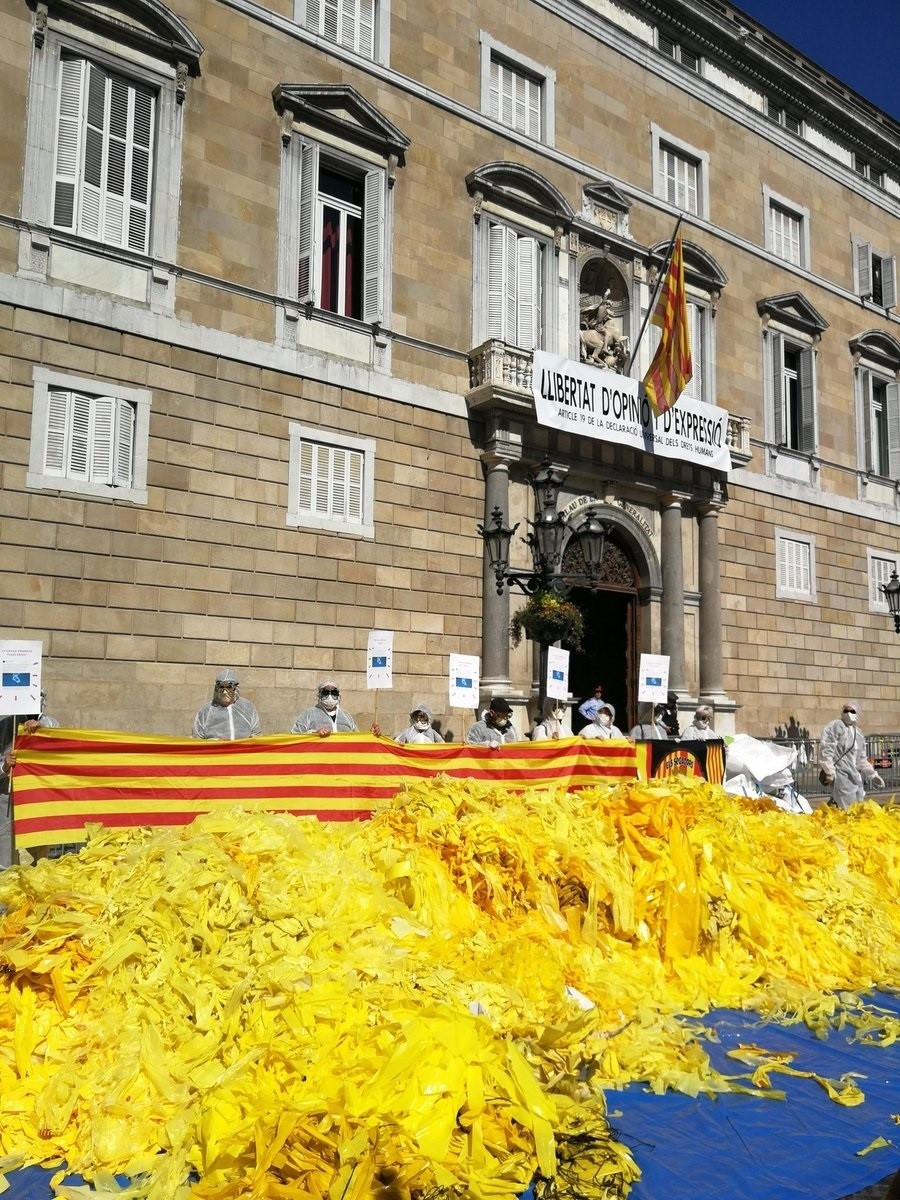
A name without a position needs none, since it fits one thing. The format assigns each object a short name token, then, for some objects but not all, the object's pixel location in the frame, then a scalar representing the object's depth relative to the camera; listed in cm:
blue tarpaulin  390
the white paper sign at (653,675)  1495
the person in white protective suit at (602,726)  1282
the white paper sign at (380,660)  1209
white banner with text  1650
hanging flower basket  1451
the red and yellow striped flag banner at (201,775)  715
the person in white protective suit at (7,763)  726
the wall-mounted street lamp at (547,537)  1288
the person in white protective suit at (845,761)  1336
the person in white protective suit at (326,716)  1065
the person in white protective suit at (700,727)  1565
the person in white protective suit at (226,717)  988
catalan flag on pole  1798
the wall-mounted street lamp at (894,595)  2039
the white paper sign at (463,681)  1228
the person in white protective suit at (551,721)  1314
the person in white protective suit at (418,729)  1164
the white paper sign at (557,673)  1315
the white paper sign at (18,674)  902
